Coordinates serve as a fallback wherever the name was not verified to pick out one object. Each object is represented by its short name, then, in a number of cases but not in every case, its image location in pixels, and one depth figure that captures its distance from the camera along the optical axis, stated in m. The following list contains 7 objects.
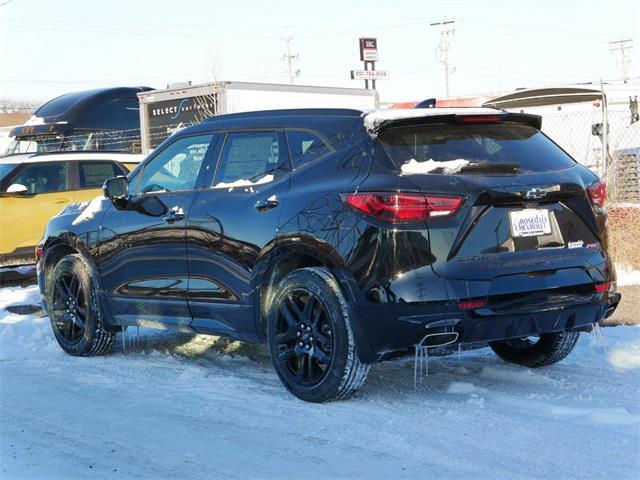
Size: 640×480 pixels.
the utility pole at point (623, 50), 69.88
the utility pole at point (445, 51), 73.09
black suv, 4.89
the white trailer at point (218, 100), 18.95
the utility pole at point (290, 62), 81.69
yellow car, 13.55
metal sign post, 51.50
